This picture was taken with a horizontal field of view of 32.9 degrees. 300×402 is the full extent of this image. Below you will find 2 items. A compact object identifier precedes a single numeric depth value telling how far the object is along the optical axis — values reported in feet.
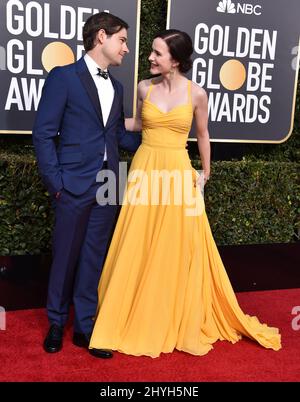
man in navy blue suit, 8.77
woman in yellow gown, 9.84
